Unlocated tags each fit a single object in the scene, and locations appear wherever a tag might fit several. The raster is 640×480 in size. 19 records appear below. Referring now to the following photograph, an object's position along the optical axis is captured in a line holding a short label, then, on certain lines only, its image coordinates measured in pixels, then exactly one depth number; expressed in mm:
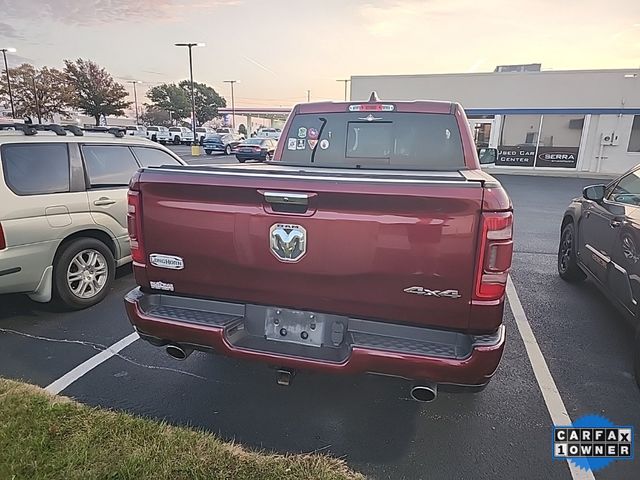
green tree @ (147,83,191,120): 72375
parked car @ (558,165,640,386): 3594
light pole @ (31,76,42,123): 46969
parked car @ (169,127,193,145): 45875
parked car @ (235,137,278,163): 25578
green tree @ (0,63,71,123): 46969
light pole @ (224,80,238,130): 72250
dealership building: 21266
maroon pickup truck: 2137
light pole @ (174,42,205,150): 35675
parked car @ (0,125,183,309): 4008
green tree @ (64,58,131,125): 51031
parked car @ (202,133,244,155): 32531
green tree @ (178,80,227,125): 79312
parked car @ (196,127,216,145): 41112
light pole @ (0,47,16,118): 43006
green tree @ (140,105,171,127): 82600
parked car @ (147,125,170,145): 44219
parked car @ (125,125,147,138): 44100
